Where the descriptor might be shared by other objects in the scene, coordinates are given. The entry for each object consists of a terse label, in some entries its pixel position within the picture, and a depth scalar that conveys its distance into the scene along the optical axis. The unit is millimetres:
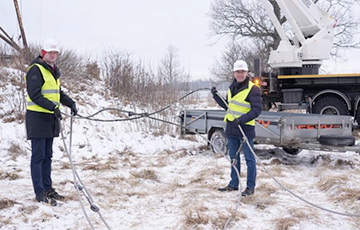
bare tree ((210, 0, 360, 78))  21922
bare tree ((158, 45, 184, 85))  12362
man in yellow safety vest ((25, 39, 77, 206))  4383
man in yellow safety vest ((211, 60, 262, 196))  4898
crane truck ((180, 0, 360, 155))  6570
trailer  6402
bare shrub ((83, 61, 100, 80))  14920
